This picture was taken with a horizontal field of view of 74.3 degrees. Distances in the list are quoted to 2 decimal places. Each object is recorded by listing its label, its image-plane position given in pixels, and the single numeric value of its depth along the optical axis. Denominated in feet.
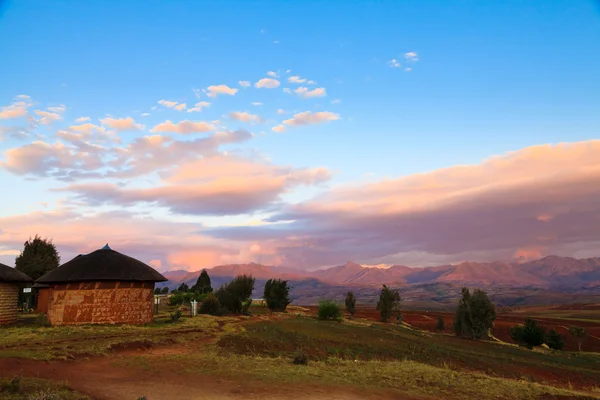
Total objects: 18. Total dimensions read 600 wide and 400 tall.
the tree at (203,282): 233.55
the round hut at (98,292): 80.53
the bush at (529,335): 120.37
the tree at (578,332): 125.19
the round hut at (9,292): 87.15
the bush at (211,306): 120.78
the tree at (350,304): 169.99
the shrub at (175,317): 91.04
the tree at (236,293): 125.07
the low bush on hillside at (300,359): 53.88
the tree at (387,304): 157.48
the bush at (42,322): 80.69
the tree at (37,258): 163.32
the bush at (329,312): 124.16
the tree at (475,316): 120.67
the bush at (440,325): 159.80
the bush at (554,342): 123.34
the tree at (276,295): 147.84
